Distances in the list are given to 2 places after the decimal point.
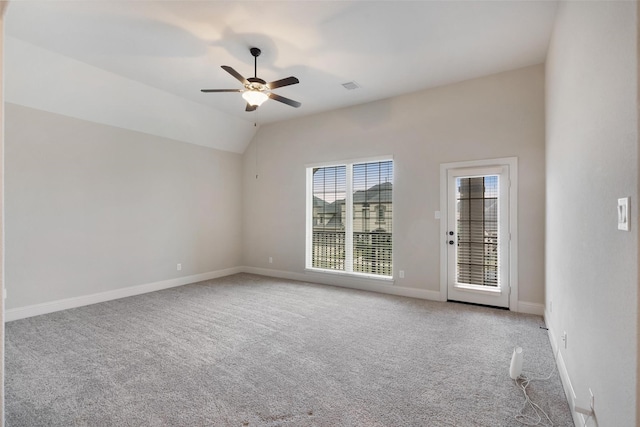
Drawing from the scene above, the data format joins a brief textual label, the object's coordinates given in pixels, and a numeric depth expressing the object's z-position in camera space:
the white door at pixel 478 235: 4.20
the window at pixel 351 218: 5.28
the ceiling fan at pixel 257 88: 3.21
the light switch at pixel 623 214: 1.14
